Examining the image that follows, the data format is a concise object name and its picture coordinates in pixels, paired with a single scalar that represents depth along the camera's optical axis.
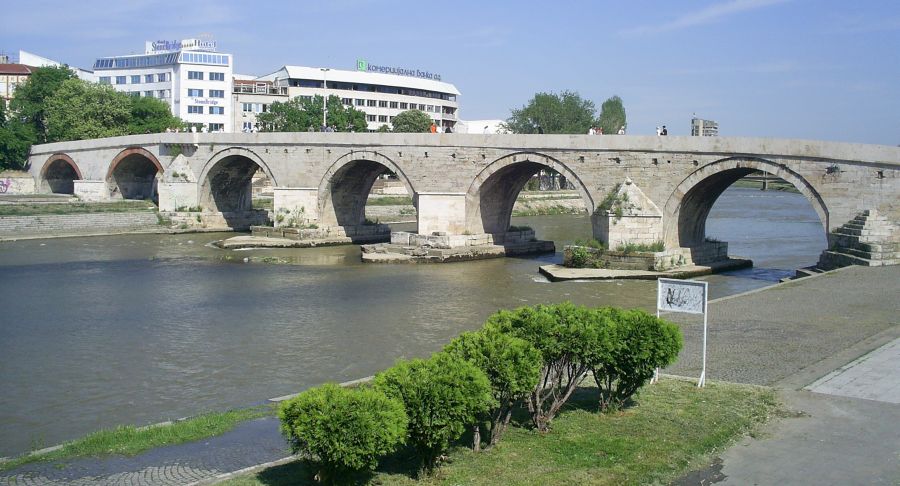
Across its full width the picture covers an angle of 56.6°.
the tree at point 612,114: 81.49
